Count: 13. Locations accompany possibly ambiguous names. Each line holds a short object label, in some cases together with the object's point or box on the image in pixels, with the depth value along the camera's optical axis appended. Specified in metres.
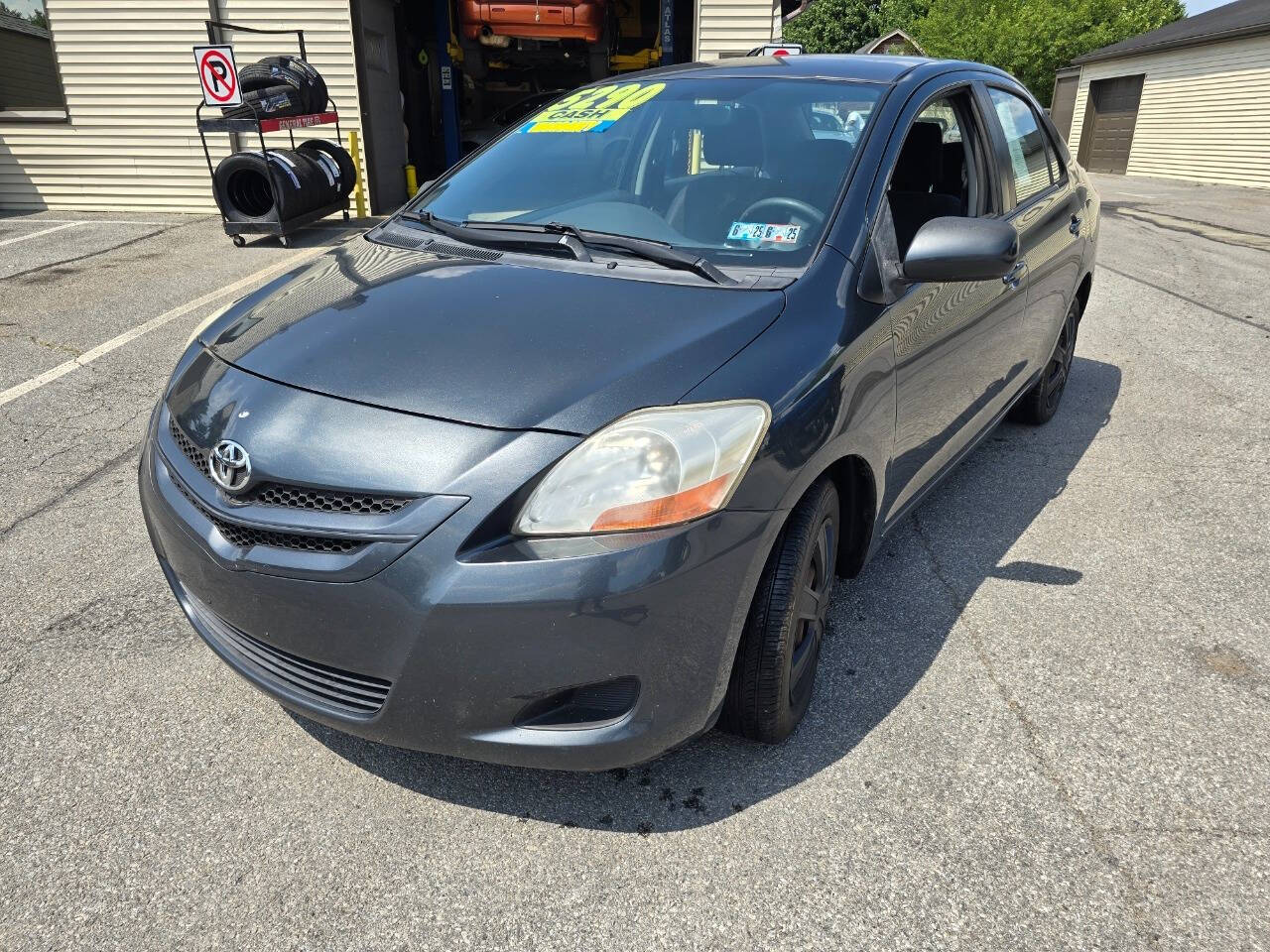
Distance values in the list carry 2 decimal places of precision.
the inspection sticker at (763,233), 2.42
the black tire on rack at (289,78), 9.26
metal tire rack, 8.63
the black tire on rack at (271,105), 8.75
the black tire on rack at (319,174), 9.30
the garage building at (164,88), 10.75
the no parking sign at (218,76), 8.48
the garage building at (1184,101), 20.56
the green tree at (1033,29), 40.25
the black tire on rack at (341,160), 9.97
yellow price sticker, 3.14
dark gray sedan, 1.72
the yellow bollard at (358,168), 10.70
